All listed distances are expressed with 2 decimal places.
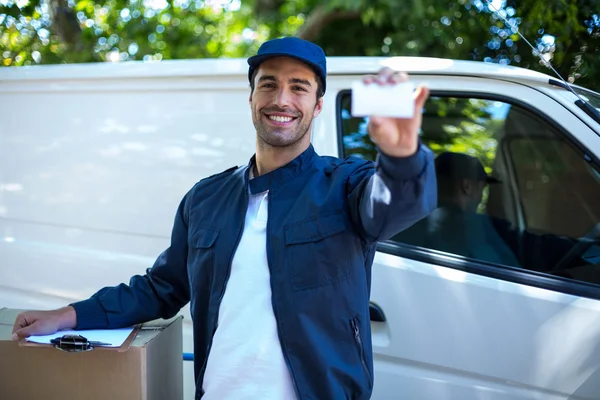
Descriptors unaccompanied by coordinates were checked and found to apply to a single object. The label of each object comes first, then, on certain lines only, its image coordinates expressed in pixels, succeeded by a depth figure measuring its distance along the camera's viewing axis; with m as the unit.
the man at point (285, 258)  1.70
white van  2.32
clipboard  1.91
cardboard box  1.96
